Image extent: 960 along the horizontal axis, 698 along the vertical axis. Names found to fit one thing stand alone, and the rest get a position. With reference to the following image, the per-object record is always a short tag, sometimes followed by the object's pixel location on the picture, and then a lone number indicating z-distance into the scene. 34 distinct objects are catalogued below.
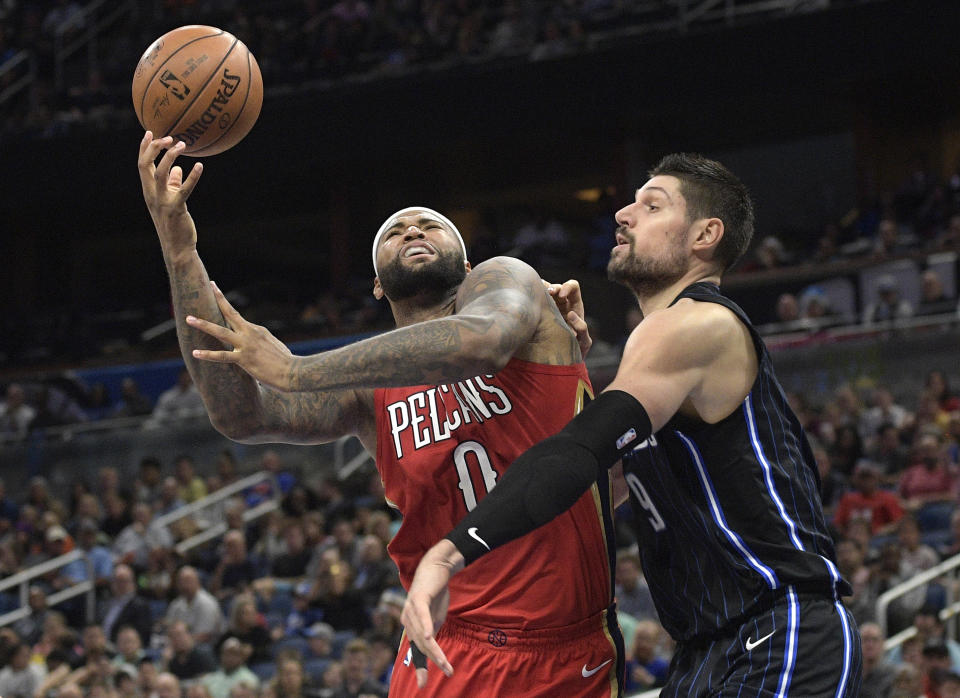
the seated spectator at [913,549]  9.12
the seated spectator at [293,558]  12.41
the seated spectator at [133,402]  17.08
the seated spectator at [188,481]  14.63
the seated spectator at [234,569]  12.54
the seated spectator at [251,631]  11.02
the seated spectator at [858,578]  8.52
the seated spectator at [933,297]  13.05
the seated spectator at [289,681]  9.80
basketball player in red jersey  3.71
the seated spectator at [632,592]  9.80
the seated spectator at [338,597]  11.08
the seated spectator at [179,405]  16.30
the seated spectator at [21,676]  11.16
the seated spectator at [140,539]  13.62
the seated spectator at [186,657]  11.01
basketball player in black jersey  2.85
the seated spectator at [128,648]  11.55
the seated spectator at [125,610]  12.26
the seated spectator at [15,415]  17.55
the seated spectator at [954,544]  9.18
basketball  4.23
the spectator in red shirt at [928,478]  10.28
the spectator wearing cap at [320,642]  10.75
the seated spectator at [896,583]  8.76
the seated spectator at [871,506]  10.06
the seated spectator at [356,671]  9.58
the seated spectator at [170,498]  14.47
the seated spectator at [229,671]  10.62
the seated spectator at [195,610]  11.62
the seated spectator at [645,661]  8.72
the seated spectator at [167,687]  10.07
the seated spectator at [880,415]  11.60
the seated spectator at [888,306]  13.28
